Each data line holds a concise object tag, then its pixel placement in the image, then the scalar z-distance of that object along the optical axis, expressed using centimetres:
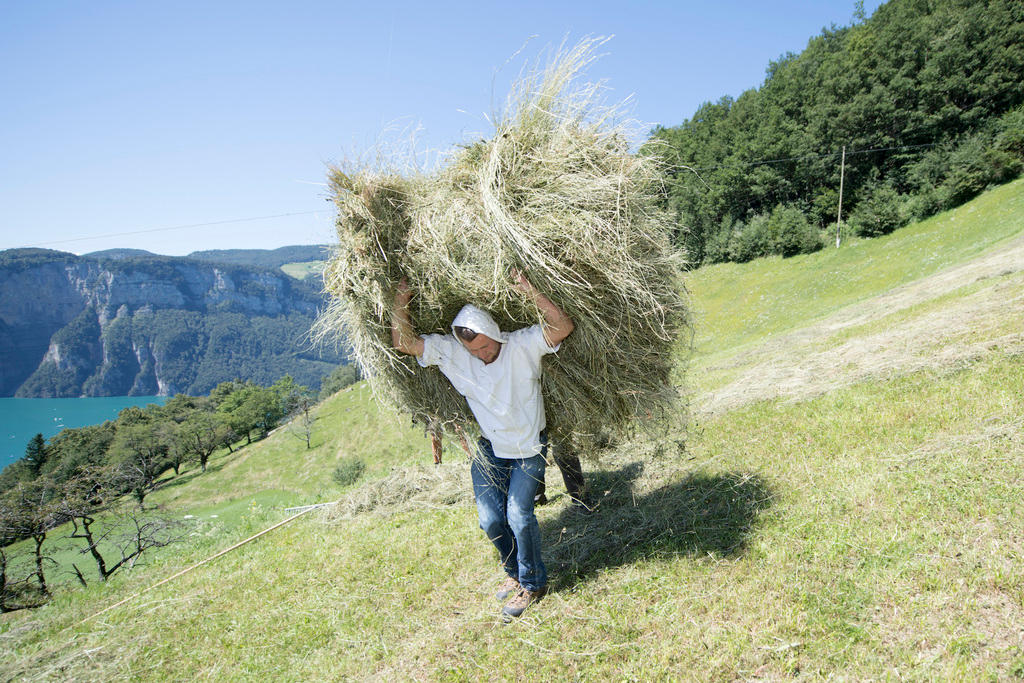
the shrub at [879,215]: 3219
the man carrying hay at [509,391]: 336
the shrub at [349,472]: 2675
